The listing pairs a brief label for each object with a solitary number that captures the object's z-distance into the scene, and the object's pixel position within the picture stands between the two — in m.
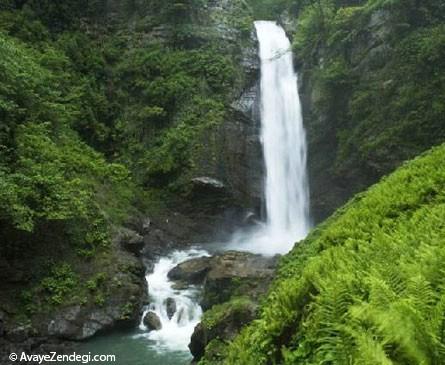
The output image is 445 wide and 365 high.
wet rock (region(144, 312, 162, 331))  11.76
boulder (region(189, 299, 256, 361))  7.84
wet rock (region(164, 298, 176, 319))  12.36
